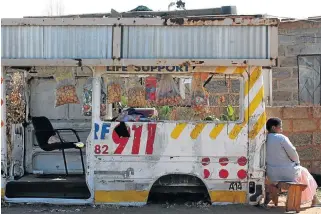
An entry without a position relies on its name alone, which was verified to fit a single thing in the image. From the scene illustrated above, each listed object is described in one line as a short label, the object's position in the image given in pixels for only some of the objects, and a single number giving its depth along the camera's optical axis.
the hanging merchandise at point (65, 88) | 8.05
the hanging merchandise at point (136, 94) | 7.70
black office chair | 8.41
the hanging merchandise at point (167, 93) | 7.66
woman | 7.75
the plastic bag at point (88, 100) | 7.75
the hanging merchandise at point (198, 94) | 7.59
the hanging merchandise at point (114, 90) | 7.75
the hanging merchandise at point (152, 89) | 7.67
